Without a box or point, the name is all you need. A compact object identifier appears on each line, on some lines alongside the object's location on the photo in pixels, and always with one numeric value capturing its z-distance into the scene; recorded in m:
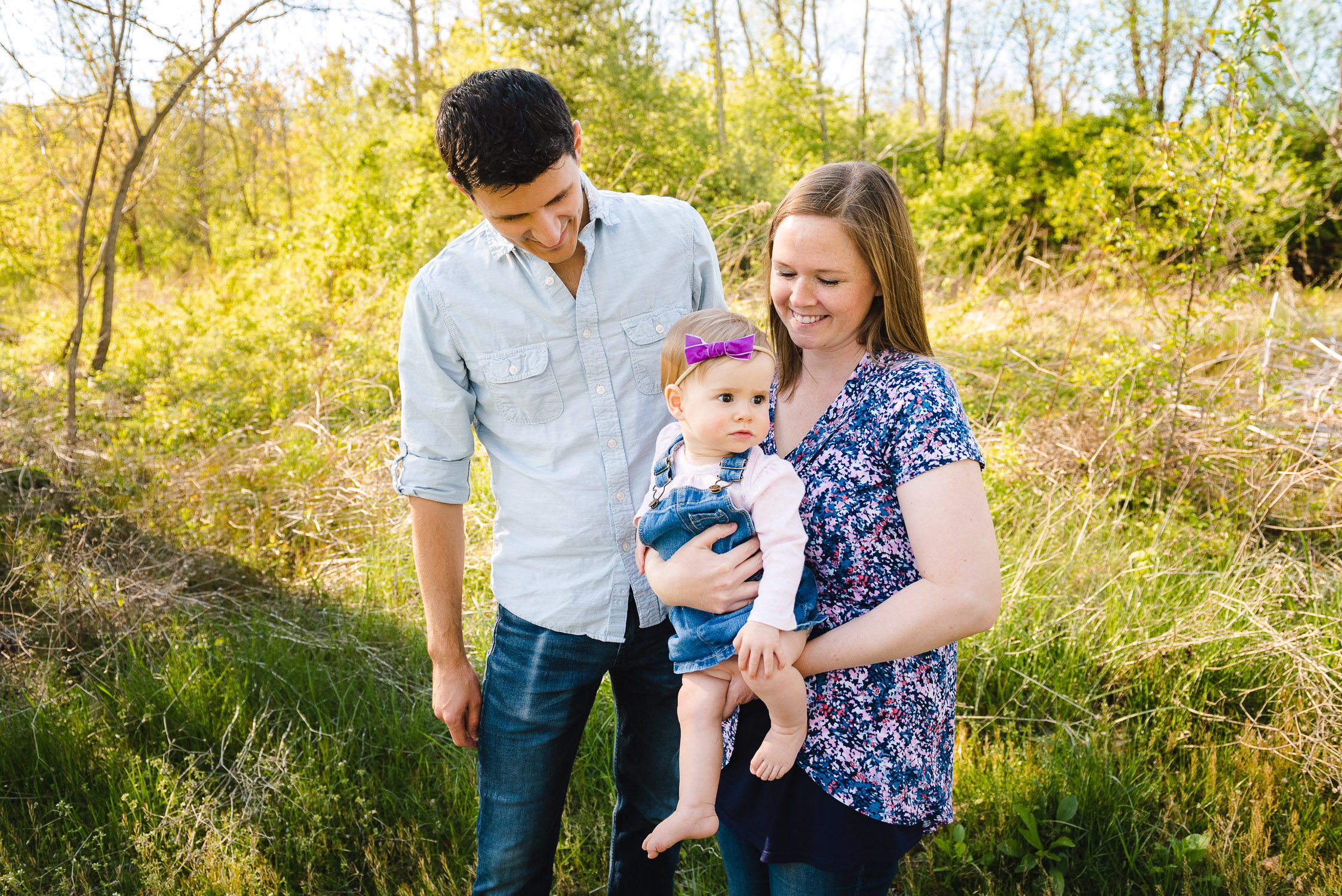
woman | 1.35
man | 1.83
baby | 1.44
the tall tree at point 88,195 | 4.79
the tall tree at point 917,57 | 20.16
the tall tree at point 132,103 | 4.70
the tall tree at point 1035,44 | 17.48
